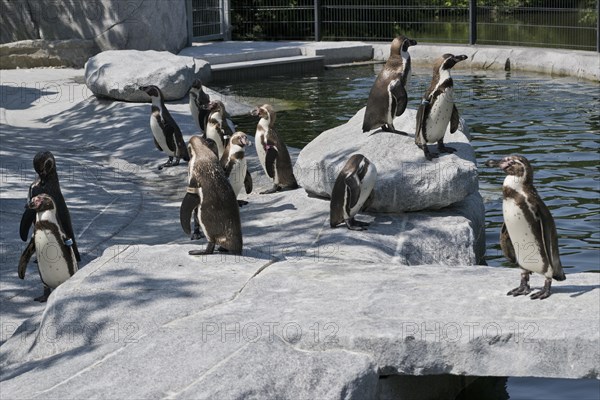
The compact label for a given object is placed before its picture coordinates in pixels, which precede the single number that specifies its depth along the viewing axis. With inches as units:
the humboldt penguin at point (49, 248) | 395.6
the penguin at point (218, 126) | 579.7
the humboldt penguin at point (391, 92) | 502.5
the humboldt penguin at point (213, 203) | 378.1
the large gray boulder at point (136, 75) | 813.2
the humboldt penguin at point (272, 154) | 541.8
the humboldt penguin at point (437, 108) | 469.8
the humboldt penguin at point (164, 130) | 625.6
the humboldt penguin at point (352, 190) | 442.6
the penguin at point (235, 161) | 491.3
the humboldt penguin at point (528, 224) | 303.7
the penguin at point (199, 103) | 664.9
